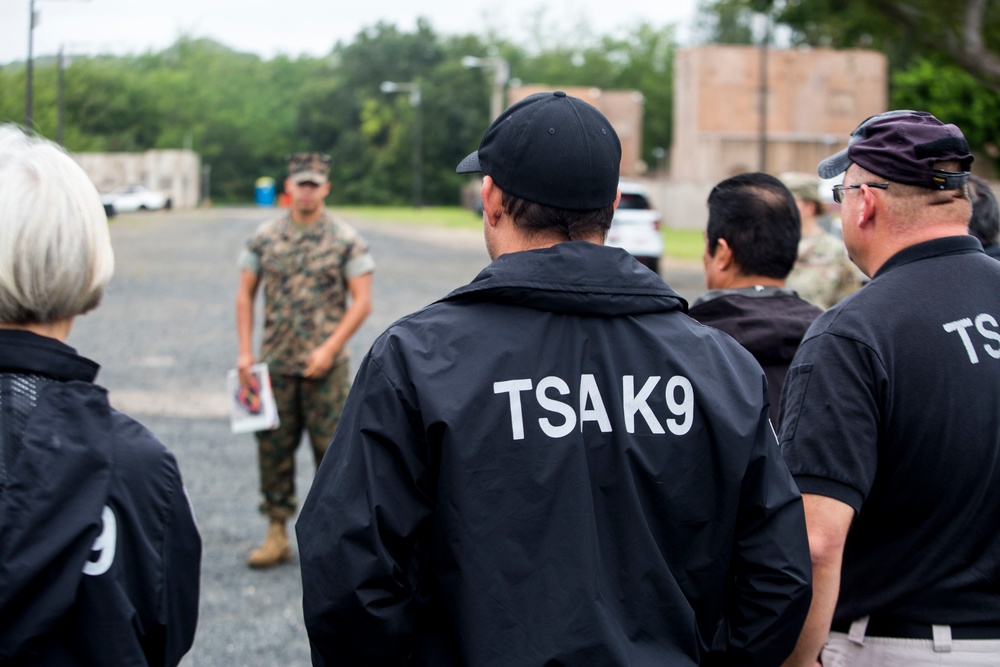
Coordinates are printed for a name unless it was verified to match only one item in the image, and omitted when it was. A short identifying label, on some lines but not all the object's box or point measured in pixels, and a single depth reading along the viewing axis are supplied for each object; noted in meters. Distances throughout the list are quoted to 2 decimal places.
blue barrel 88.31
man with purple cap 2.22
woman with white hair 1.76
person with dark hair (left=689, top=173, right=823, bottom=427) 3.16
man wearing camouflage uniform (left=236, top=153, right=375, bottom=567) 5.70
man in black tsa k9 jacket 1.89
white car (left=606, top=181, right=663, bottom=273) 21.59
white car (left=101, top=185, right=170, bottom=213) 59.09
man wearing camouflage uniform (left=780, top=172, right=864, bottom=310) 6.21
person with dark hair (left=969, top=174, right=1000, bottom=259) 3.80
